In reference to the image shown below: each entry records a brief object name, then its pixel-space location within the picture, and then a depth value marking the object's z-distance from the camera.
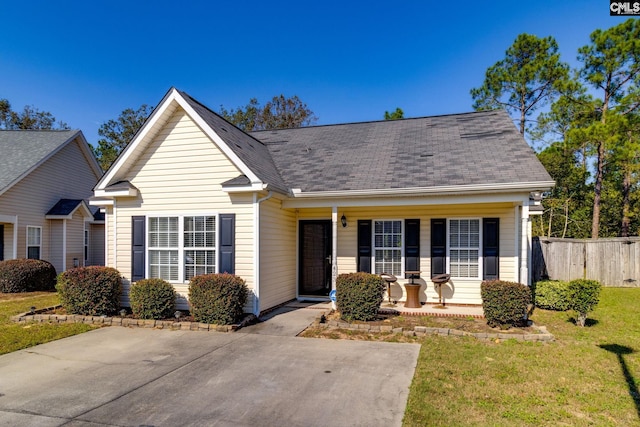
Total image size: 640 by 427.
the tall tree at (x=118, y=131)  33.62
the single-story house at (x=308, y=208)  8.45
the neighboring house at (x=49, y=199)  14.59
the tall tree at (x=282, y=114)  30.83
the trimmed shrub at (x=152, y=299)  8.19
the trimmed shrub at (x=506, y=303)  7.21
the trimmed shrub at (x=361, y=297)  7.88
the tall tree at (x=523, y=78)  21.09
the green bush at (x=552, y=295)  9.36
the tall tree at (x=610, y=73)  16.27
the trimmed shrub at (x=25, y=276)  12.86
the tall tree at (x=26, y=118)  30.86
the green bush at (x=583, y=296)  7.65
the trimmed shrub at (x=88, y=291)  8.54
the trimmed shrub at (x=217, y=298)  7.64
